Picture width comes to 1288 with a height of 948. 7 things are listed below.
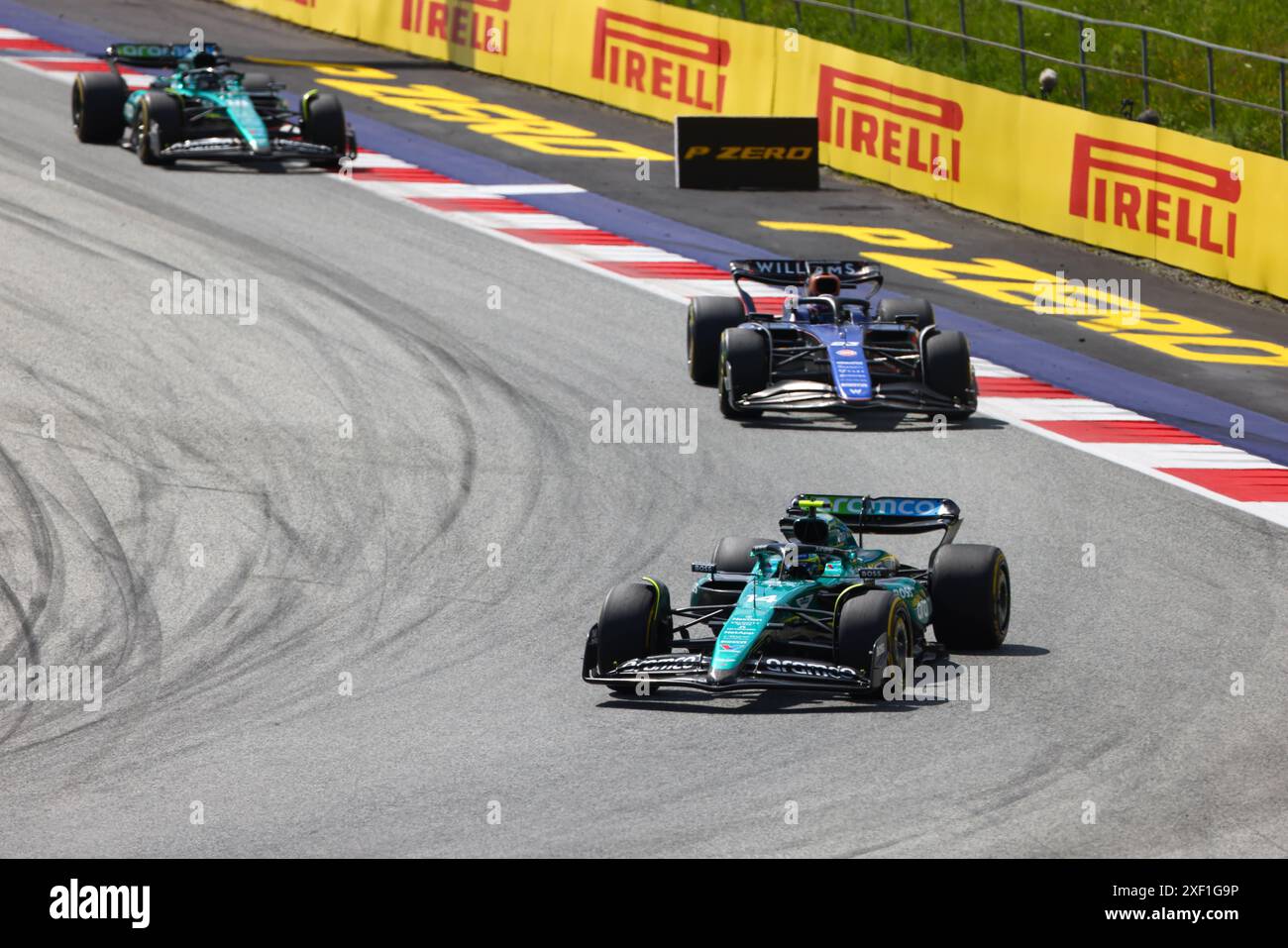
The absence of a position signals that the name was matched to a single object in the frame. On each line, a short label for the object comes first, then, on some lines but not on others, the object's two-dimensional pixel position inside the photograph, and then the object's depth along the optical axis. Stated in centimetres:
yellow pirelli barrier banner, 2489
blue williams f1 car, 1933
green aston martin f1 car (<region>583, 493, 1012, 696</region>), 1196
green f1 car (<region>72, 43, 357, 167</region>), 2756
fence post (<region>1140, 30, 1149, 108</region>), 2644
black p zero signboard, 2895
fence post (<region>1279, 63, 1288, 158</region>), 2444
